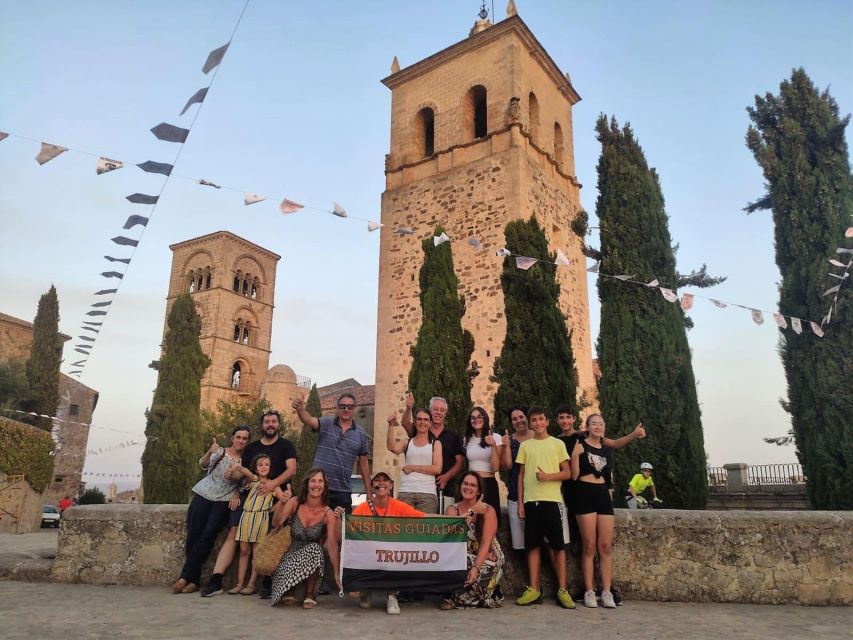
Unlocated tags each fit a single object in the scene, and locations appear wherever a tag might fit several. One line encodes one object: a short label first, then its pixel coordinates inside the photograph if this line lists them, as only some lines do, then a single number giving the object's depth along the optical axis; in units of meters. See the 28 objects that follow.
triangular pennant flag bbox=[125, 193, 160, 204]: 7.42
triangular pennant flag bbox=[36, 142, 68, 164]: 6.71
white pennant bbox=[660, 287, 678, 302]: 9.31
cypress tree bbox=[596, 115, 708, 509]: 9.13
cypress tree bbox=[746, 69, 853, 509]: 8.80
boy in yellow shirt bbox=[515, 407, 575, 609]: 4.56
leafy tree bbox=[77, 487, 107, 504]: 21.80
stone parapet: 4.58
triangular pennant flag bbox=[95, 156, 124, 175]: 7.14
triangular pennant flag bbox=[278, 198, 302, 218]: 8.79
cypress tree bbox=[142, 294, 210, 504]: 20.44
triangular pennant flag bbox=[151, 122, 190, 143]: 6.22
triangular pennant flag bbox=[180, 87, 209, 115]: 6.01
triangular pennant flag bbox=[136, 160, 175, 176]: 6.73
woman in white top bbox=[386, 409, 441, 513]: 4.99
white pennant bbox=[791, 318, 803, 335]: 9.14
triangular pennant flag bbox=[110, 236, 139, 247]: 8.05
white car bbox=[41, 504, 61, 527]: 23.62
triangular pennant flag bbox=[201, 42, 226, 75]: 5.66
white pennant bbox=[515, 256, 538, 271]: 8.47
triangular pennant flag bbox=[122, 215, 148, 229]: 7.75
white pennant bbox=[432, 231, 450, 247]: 10.21
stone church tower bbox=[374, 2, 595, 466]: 14.83
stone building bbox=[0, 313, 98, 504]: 30.27
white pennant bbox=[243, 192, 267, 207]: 8.40
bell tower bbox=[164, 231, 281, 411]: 40.66
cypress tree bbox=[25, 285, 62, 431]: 23.33
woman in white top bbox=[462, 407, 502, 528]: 5.07
